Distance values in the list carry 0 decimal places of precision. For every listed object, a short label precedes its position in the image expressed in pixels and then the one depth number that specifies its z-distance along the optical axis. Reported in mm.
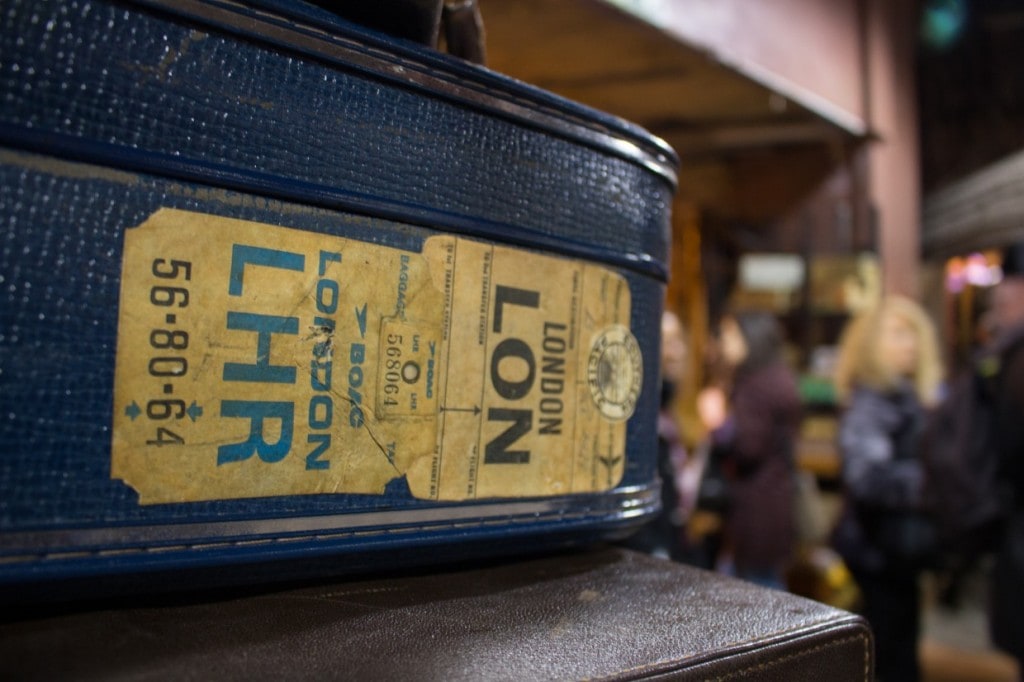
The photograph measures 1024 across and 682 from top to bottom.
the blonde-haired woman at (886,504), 1762
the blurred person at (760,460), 2129
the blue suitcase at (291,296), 376
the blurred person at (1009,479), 1353
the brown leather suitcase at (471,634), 372
